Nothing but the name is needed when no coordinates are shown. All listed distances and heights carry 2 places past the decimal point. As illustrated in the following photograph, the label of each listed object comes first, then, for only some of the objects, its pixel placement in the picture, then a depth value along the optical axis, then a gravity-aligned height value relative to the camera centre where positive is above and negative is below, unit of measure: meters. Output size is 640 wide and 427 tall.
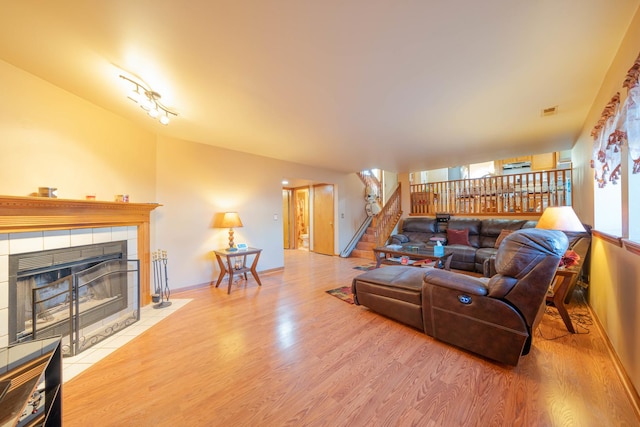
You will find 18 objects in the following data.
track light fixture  2.12 +1.16
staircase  6.18 -0.47
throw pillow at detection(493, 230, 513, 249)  4.24 -0.44
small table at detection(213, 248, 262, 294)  3.55 -0.82
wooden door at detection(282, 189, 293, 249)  7.65 -0.14
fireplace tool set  3.13 -0.87
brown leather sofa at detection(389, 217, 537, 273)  4.34 -0.52
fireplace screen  1.90 -0.78
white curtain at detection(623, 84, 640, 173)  1.19 +0.45
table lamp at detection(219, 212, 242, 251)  3.68 -0.11
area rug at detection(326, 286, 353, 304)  3.19 -1.18
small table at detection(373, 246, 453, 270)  3.74 -0.72
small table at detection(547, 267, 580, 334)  2.21 -0.81
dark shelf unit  0.89 -0.70
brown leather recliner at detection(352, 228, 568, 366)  1.65 -0.72
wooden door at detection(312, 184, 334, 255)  6.46 -0.16
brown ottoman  2.29 -0.87
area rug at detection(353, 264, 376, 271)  4.91 -1.18
